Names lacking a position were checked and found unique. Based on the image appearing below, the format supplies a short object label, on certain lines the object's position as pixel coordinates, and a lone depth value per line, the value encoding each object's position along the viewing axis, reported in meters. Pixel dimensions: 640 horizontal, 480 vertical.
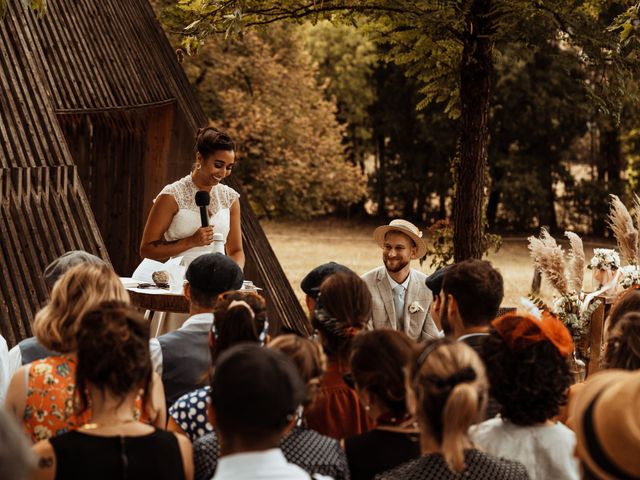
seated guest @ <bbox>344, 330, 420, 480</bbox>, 3.64
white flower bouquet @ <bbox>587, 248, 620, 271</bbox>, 9.70
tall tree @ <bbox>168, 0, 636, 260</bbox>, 9.02
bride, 7.18
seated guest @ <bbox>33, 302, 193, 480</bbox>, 3.25
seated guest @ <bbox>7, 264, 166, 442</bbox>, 3.85
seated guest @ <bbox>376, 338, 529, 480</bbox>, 3.24
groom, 7.43
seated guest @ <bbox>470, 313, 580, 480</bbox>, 3.78
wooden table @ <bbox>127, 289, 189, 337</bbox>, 7.00
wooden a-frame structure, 7.77
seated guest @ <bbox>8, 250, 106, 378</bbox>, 4.61
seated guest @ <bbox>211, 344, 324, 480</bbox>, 2.97
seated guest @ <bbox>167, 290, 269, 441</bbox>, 4.09
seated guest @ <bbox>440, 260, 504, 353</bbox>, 4.77
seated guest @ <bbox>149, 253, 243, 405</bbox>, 4.75
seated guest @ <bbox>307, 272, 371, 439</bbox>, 4.31
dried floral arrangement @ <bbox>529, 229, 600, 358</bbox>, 8.20
